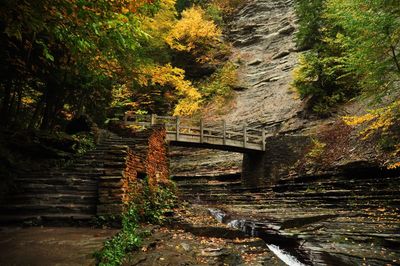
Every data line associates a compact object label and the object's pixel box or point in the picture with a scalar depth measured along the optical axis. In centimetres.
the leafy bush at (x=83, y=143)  1191
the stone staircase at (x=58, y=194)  787
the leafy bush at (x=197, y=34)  3109
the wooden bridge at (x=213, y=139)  1764
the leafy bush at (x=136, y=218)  528
